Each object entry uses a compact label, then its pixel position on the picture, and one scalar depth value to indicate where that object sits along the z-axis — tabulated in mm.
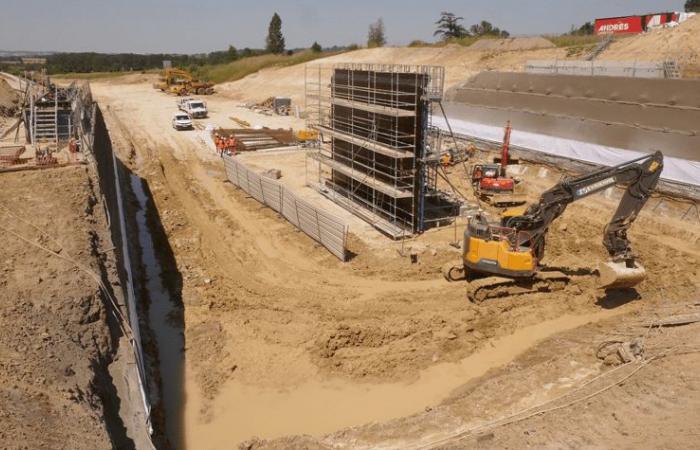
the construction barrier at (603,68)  31266
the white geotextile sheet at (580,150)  21266
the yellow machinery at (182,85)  62625
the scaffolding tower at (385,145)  18133
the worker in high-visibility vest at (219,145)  31764
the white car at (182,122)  39219
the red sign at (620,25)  46000
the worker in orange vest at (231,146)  31673
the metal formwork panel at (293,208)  17234
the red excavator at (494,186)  22875
